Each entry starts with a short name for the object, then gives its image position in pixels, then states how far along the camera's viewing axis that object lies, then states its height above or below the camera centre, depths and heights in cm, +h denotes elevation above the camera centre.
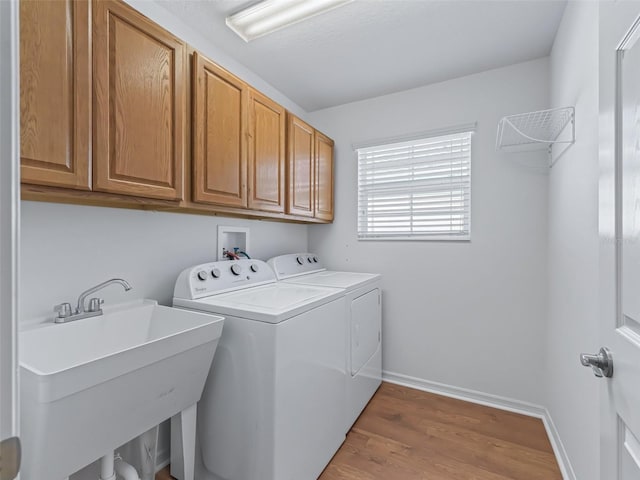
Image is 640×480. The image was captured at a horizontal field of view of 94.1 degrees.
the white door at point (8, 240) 36 +0
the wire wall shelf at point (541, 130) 159 +69
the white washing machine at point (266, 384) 127 -67
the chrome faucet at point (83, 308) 120 -28
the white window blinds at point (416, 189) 238 +44
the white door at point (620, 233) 59 +1
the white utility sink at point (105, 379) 82 -45
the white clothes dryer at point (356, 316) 194 -55
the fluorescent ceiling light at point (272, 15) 155 +125
